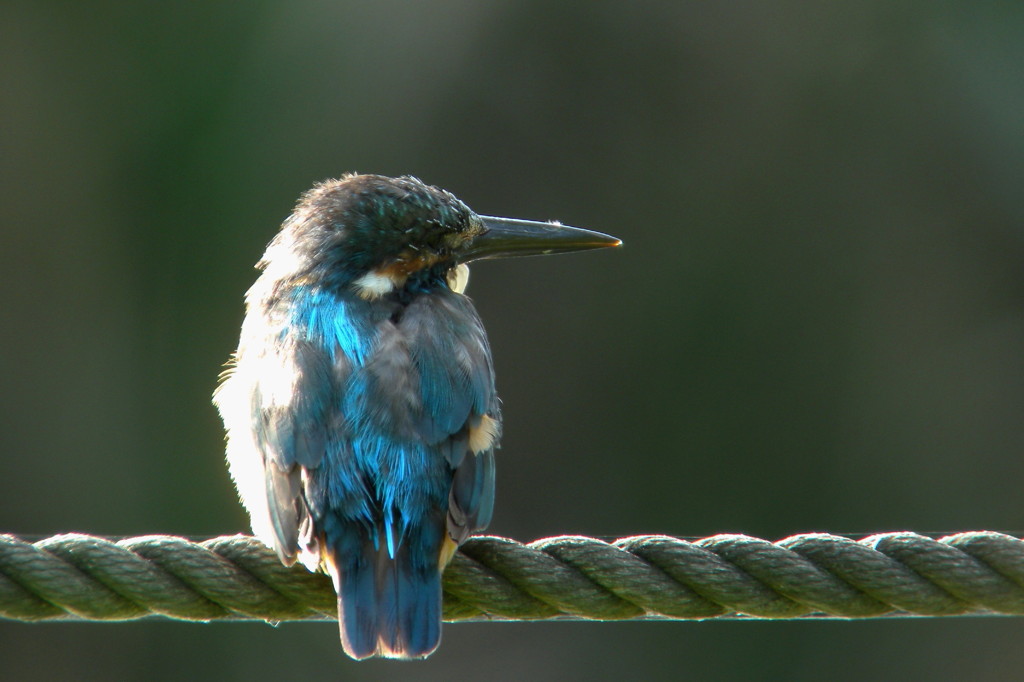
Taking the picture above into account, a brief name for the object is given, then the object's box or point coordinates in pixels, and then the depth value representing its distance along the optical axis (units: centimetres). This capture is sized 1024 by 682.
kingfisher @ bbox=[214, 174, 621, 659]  570
